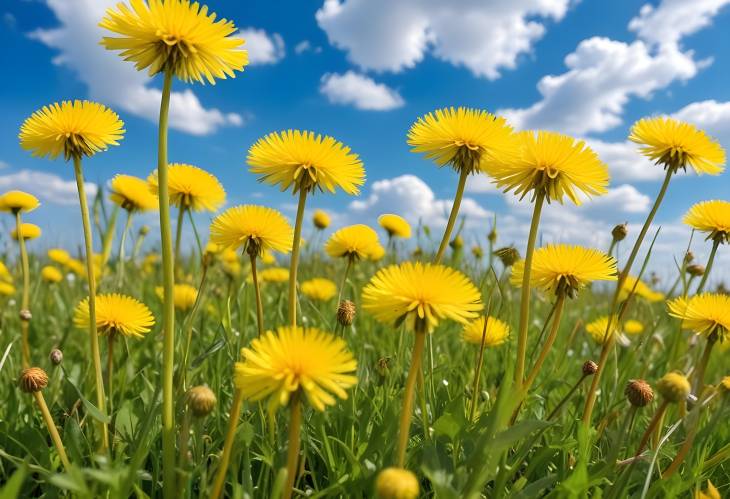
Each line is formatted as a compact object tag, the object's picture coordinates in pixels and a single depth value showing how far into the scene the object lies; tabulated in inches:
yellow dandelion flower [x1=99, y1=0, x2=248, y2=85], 6.8
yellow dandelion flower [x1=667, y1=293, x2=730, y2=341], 9.8
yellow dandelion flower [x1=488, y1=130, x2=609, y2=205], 7.8
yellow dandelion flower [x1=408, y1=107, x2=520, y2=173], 8.1
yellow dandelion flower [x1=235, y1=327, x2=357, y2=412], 5.5
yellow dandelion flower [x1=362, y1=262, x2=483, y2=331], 6.0
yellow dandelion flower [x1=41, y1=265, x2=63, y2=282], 23.2
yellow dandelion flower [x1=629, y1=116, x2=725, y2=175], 9.5
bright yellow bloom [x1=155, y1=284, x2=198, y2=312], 15.2
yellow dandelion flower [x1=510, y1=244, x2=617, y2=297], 8.6
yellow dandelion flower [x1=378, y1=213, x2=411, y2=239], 19.4
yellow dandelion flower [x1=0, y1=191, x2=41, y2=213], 13.7
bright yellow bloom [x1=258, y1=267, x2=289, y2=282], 21.2
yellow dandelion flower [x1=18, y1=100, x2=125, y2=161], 8.5
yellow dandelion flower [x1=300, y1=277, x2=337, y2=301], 18.3
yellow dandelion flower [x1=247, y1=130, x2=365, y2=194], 7.6
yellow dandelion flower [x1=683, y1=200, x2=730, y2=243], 10.5
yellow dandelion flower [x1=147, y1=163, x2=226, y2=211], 10.1
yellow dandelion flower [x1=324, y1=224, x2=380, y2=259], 12.6
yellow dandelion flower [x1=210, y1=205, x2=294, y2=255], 9.0
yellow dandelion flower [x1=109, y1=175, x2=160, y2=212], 13.1
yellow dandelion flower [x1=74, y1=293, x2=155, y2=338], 9.6
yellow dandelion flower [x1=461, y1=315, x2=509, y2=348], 12.6
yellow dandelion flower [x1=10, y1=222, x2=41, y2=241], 17.8
